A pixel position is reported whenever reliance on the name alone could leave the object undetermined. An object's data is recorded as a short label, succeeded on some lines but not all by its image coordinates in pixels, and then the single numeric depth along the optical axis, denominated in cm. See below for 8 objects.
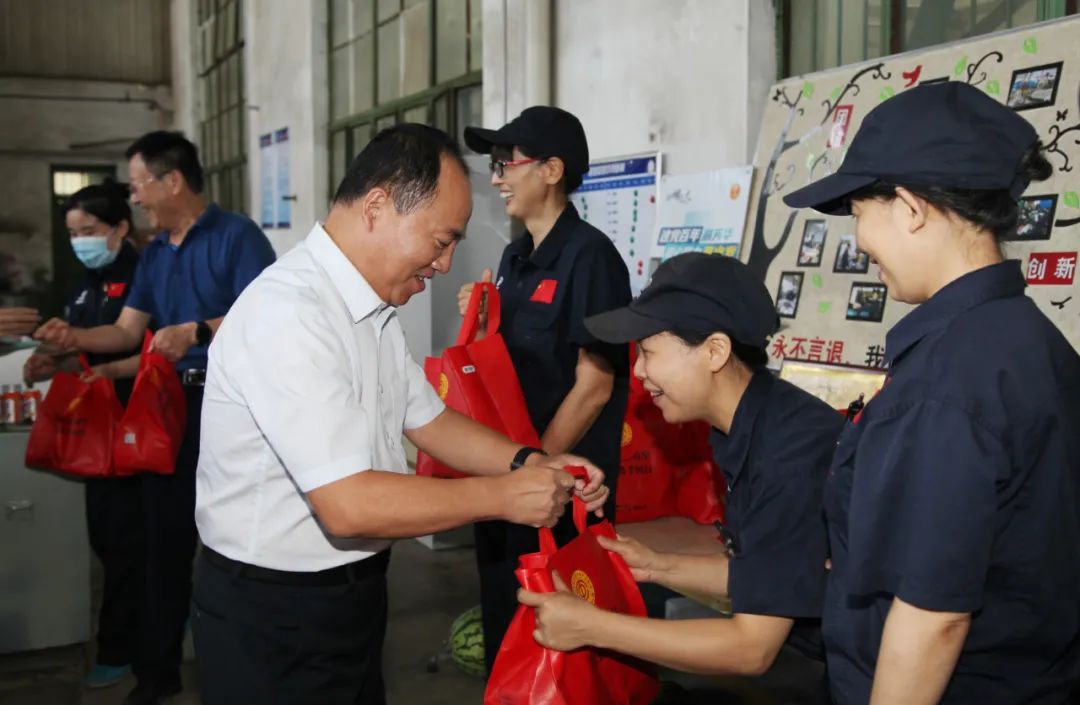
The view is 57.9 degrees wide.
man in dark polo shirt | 298
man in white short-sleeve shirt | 142
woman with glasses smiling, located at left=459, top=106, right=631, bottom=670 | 243
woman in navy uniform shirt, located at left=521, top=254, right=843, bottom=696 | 144
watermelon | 322
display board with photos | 230
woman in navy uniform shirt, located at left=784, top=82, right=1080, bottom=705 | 104
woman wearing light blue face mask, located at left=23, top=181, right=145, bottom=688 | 330
